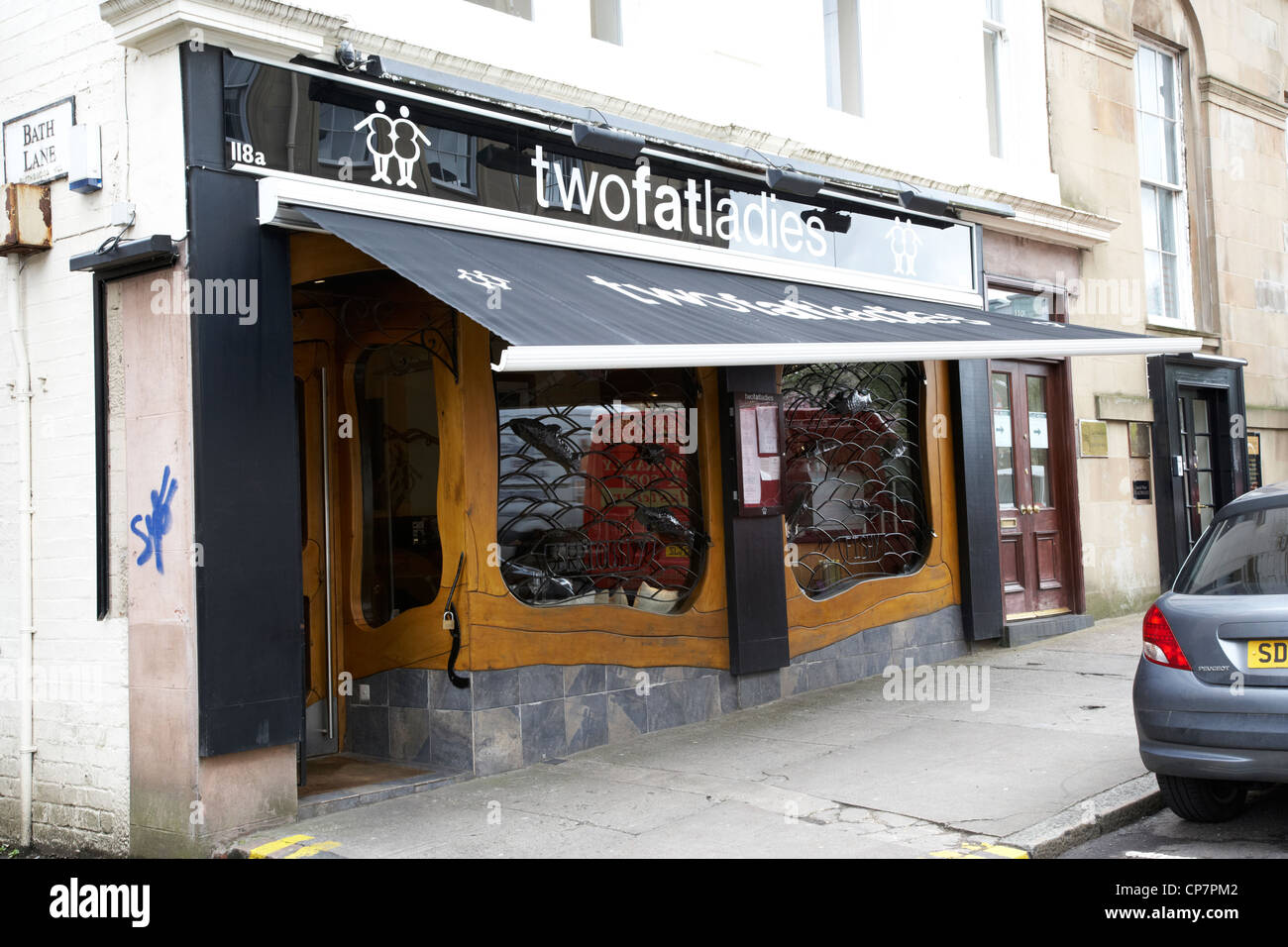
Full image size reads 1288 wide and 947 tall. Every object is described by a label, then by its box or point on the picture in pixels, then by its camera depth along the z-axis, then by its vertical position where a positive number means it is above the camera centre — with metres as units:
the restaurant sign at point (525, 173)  6.42 +2.22
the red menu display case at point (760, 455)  8.92 +0.50
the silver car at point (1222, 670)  5.23 -0.72
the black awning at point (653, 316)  5.64 +1.18
